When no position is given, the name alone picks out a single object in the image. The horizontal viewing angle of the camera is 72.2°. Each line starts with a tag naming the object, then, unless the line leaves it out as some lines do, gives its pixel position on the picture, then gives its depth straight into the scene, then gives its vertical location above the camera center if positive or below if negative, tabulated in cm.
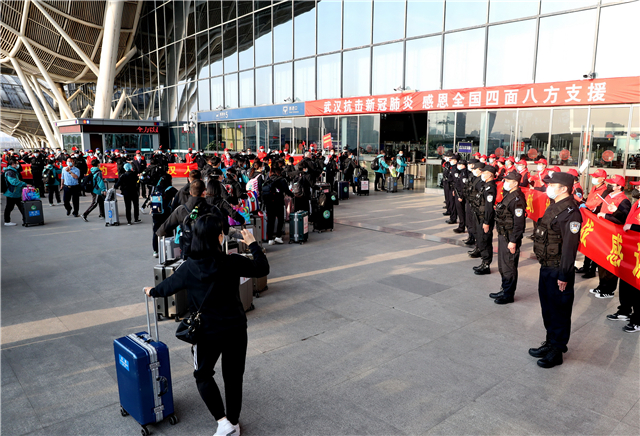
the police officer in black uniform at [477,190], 830 -84
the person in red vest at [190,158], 2608 -66
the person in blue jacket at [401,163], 2195 -81
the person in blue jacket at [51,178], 1753 -128
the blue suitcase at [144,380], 375 -201
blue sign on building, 2742 +237
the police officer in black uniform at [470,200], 906 -119
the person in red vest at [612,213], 711 -106
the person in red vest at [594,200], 785 -96
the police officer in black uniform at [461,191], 1155 -115
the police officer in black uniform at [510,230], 674 -128
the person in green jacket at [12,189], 1270 -123
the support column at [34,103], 4877 +513
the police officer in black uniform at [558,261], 486 -127
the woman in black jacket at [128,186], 1280 -114
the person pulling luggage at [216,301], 320 -116
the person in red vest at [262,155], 1965 -35
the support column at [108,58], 3684 +776
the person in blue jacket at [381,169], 2123 -106
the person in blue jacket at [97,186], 1405 -124
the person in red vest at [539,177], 1198 -84
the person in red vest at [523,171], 1187 -64
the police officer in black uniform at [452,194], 1298 -146
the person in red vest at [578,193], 849 -93
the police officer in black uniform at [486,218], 762 -128
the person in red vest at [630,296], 602 -209
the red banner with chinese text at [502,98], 1473 +207
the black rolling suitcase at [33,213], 1341 -200
